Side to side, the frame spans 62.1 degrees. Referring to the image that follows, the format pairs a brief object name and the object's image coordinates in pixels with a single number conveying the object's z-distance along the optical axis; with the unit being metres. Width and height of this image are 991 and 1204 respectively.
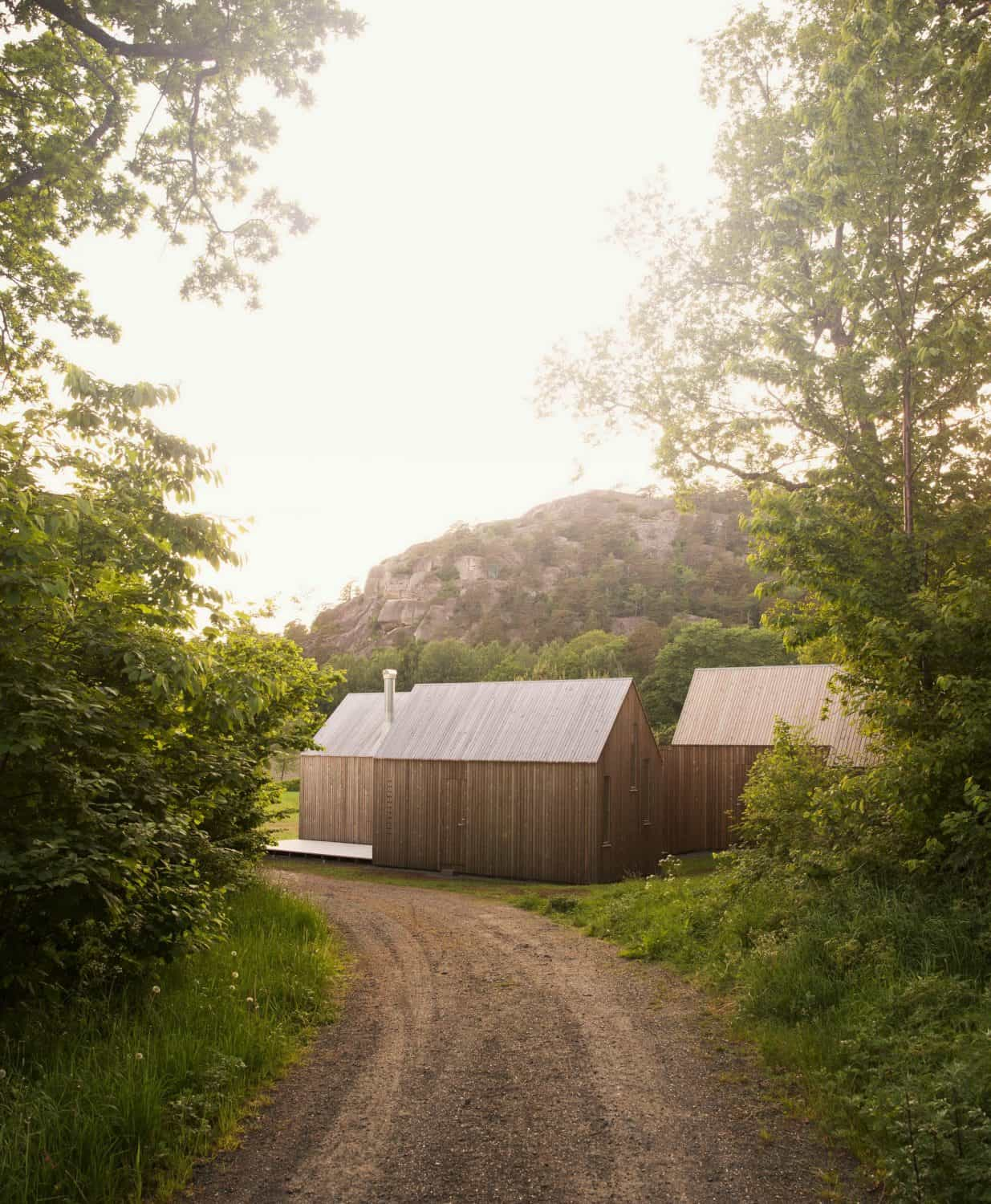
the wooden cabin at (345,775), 25.47
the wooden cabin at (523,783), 18.59
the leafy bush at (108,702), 5.04
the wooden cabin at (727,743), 22.12
